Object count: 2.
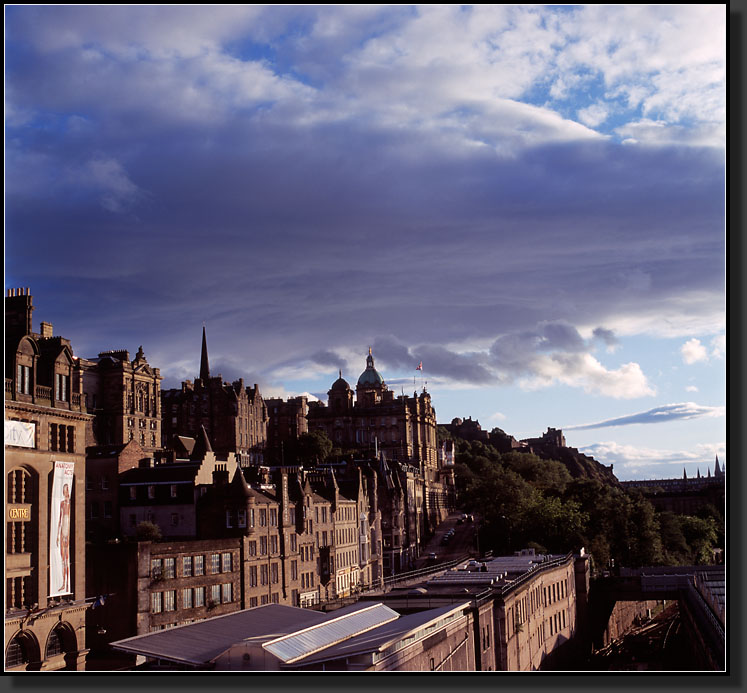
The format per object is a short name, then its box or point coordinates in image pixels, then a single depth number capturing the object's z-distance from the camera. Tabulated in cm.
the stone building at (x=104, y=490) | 5884
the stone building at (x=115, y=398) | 10044
